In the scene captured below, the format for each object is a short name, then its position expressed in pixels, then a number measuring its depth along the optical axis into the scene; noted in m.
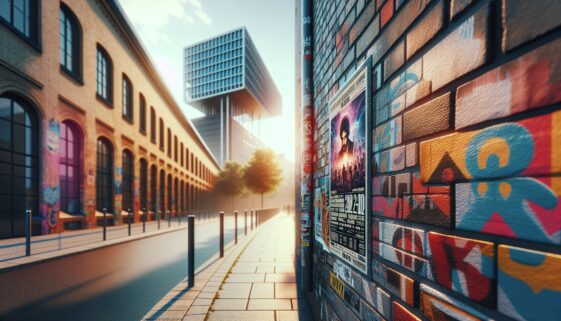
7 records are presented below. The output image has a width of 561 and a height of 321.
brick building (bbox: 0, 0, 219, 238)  9.15
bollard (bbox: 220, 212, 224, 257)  6.32
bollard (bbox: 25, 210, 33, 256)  6.25
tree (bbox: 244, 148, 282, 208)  33.28
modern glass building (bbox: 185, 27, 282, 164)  74.25
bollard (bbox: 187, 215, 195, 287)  4.36
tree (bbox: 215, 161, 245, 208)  42.75
